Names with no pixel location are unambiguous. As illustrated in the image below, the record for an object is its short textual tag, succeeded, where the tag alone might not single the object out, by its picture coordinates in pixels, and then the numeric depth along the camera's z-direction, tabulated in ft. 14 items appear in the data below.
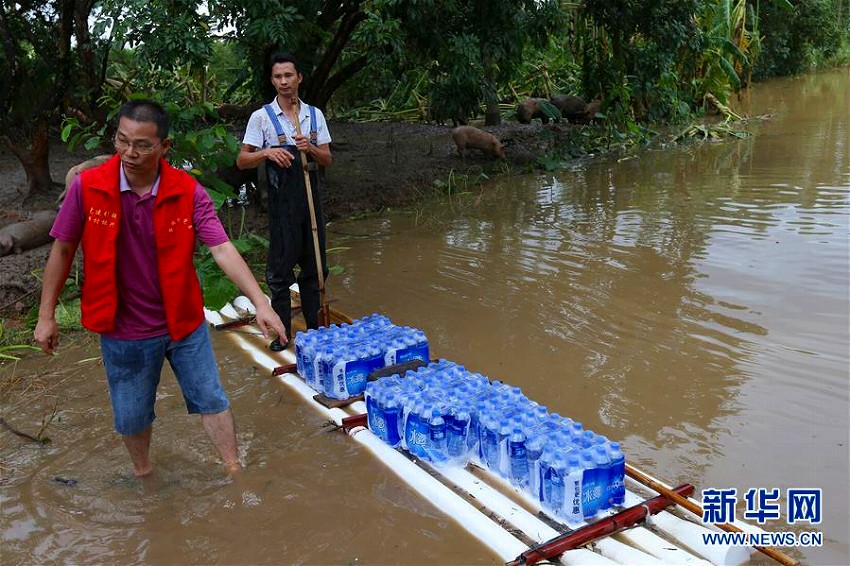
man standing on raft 17.04
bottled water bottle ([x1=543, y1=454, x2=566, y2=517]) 11.02
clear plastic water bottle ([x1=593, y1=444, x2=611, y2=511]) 11.07
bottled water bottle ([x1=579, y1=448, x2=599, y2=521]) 10.94
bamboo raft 10.39
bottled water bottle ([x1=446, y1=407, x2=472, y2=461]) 12.75
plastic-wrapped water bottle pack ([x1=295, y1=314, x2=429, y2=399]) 15.65
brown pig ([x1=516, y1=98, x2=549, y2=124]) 56.13
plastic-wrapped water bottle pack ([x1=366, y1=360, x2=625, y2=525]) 11.12
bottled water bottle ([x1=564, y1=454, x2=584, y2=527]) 10.85
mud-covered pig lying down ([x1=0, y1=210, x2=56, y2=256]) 26.05
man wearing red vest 10.83
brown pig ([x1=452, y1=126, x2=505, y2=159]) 43.62
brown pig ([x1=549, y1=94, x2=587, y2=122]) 56.44
